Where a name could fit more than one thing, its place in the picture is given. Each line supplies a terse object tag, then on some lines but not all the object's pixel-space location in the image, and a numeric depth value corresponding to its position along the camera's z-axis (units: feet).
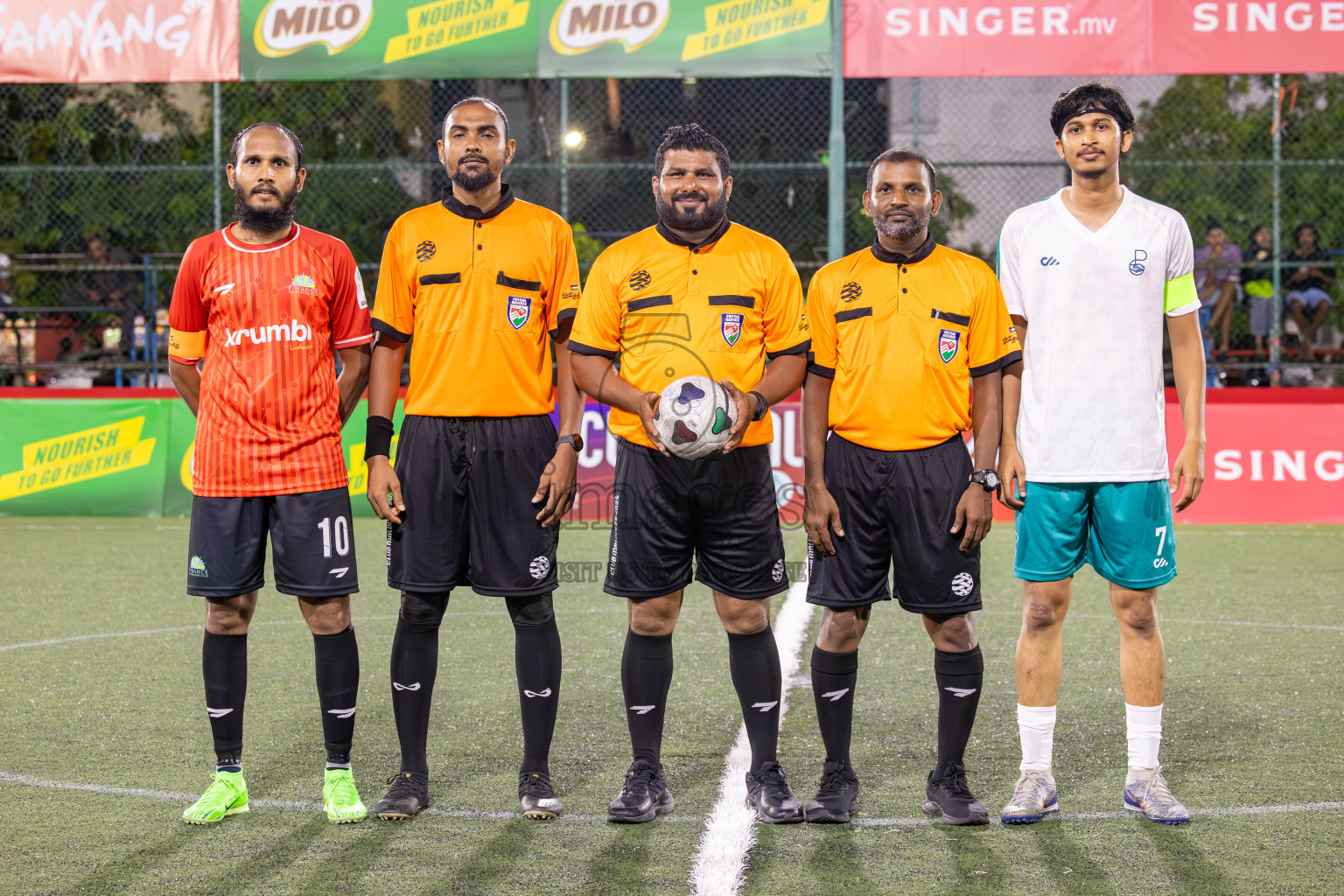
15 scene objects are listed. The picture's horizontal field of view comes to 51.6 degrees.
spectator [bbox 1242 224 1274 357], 45.39
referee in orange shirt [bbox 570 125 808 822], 13.97
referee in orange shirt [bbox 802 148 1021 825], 13.97
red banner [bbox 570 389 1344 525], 36.83
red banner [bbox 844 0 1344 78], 40.19
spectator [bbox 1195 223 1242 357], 45.01
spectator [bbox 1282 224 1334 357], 46.52
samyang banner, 41.81
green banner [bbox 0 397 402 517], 39.17
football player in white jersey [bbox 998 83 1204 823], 14.20
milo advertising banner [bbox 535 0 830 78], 40.60
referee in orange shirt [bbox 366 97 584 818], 14.32
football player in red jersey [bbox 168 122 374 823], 14.06
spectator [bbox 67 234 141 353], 50.06
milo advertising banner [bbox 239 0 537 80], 41.65
